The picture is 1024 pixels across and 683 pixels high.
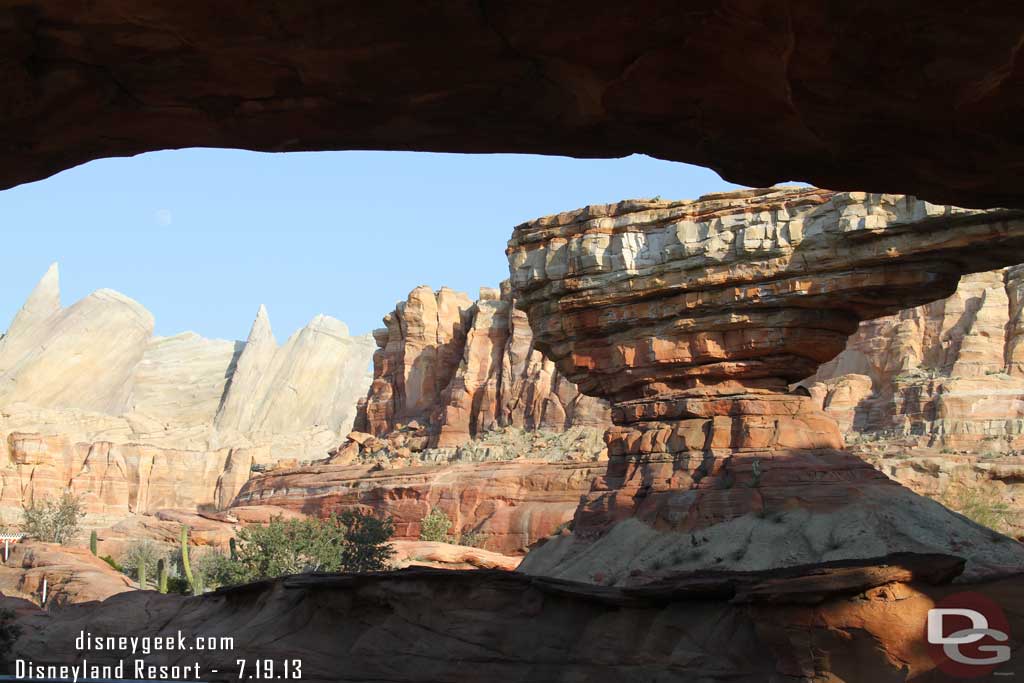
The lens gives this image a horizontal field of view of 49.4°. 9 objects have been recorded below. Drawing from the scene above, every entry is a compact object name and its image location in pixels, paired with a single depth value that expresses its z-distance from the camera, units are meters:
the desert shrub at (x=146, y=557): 46.88
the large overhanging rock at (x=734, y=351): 28.94
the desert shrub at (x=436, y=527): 52.69
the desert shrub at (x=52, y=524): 53.34
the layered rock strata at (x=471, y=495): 52.75
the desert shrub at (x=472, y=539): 52.31
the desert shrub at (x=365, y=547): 39.22
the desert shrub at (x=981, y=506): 42.38
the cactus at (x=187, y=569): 35.34
